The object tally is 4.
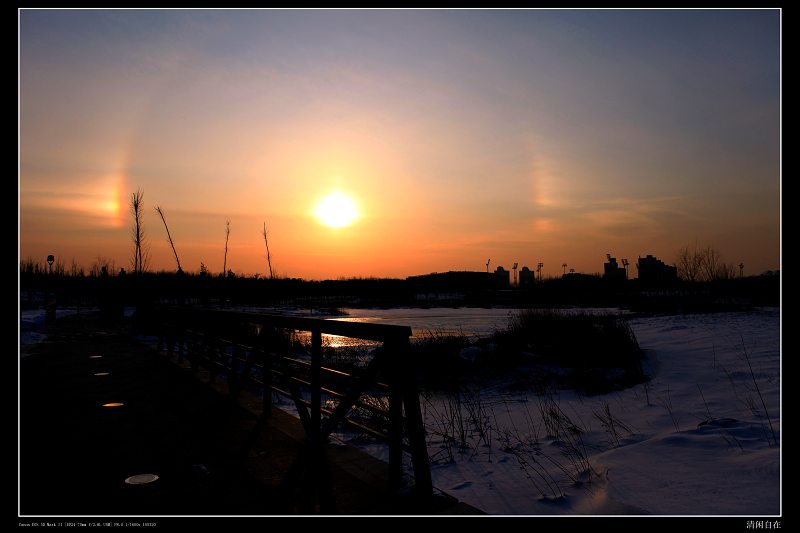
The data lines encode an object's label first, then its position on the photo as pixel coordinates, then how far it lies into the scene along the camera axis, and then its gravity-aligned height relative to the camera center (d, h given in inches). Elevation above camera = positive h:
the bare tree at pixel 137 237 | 1463.0 +98.7
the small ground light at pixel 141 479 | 193.2 -73.8
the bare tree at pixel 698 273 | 1928.8 -5.4
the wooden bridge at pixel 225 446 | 171.8 -74.1
